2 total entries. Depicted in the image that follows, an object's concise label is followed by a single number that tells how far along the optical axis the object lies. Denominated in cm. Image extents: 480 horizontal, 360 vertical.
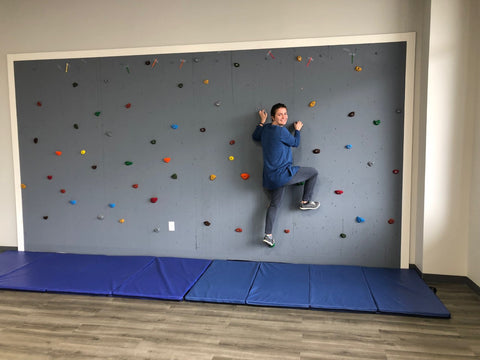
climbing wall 365
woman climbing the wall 358
